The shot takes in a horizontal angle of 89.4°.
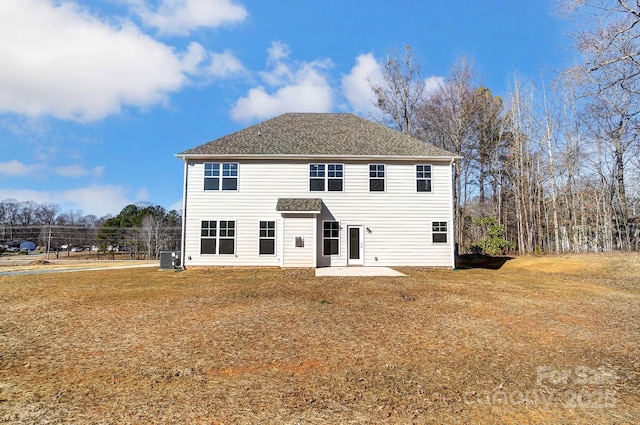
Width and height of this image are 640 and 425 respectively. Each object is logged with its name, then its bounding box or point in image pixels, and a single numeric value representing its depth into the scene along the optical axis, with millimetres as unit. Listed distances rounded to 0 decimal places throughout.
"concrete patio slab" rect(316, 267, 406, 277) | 12500
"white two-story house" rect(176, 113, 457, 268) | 14820
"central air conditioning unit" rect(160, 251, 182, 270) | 15086
